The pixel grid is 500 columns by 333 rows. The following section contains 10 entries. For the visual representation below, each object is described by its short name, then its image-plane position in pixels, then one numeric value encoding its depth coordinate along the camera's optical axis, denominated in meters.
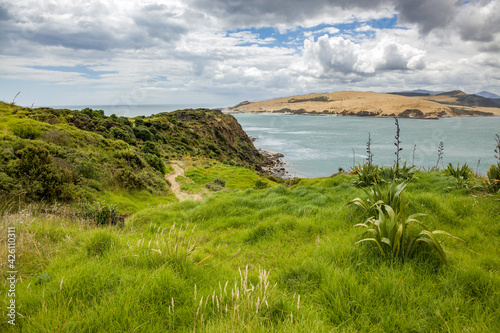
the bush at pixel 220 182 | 27.23
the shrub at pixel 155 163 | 25.42
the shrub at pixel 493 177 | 6.58
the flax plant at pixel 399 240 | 3.46
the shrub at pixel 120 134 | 30.77
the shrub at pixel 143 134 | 40.88
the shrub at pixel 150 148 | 32.53
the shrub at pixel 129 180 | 15.86
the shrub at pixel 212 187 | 23.87
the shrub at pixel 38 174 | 9.88
